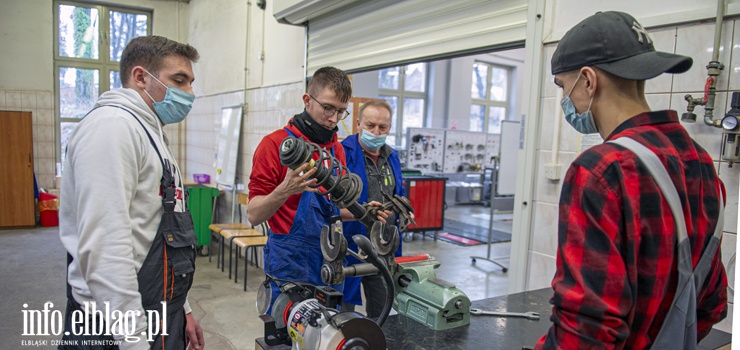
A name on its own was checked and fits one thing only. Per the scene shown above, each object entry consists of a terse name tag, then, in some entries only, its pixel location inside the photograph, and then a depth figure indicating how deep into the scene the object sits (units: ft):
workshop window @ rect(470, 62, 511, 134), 33.27
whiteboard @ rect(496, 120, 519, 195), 15.79
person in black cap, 2.62
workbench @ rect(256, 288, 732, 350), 4.56
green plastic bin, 17.25
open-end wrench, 5.25
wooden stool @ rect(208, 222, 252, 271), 15.78
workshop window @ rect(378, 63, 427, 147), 29.43
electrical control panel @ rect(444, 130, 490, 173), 25.15
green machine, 4.86
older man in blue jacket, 7.25
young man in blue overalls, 5.60
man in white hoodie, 3.66
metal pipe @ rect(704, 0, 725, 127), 5.35
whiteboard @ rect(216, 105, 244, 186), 17.11
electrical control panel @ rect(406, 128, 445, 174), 23.47
